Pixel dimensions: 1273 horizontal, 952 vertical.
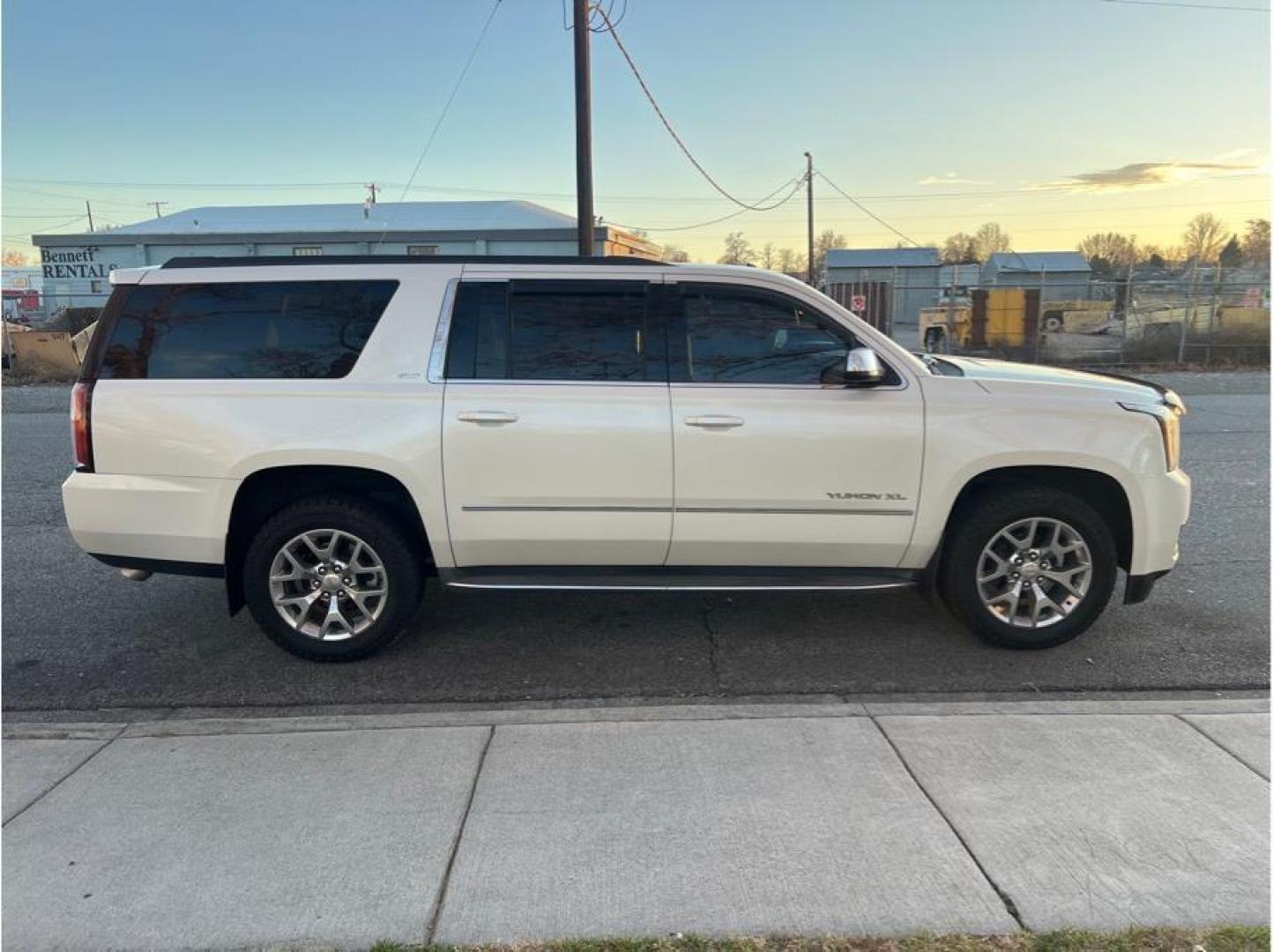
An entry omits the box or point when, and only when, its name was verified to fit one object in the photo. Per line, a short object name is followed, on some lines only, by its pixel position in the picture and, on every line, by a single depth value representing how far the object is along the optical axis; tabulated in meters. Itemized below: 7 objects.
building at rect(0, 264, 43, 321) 36.81
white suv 4.12
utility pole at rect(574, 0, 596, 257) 11.95
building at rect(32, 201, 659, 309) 30.28
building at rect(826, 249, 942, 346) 23.66
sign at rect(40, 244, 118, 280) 32.66
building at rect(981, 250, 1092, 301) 45.47
